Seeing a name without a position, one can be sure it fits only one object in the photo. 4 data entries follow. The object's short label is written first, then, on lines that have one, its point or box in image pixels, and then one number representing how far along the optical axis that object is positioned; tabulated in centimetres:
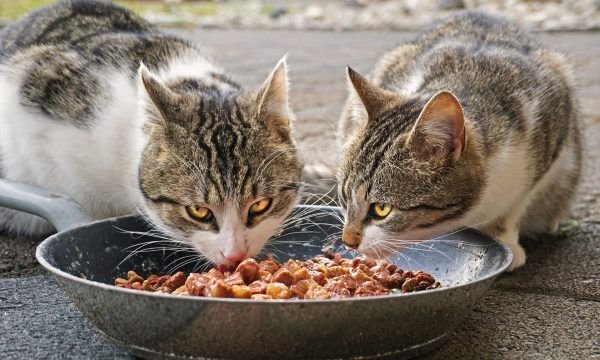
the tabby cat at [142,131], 129
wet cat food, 119
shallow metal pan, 113
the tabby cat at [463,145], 128
